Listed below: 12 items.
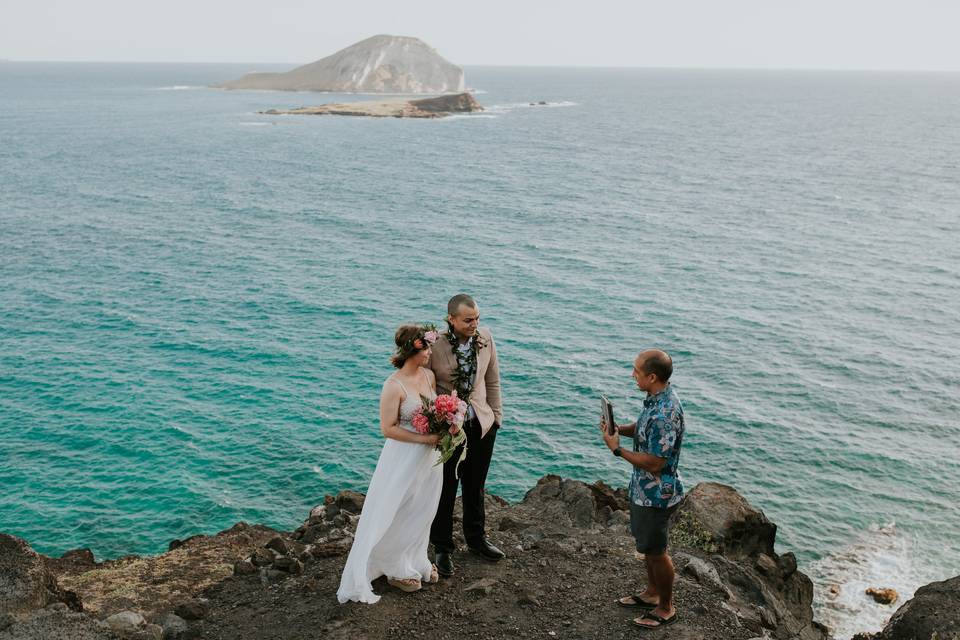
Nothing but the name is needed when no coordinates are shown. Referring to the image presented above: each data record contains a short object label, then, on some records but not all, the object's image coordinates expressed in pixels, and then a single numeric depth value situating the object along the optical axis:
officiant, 8.45
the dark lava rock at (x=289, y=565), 11.52
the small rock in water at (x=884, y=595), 20.47
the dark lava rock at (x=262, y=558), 12.34
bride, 8.90
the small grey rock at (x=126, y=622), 9.80
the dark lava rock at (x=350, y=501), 16.17
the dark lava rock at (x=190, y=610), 10.40
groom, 9.23
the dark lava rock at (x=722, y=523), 14.57
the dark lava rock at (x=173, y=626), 9.77
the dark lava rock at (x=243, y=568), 12.02
